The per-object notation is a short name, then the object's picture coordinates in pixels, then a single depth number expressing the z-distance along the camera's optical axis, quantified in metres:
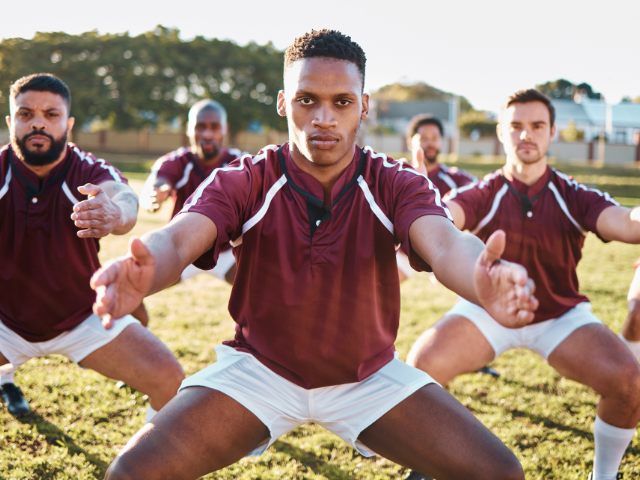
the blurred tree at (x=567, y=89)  68.75
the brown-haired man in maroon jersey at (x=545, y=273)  3.43
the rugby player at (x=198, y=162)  6.33
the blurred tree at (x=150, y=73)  38.44
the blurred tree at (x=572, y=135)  40.76
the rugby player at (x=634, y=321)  4.02
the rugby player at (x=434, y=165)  6.52
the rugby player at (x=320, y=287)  2.41
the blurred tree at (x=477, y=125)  47.97
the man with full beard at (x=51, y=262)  3.58
